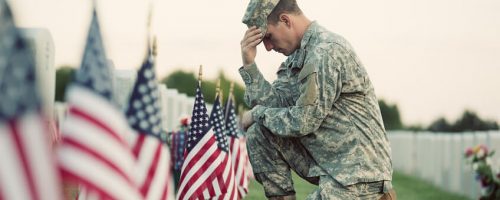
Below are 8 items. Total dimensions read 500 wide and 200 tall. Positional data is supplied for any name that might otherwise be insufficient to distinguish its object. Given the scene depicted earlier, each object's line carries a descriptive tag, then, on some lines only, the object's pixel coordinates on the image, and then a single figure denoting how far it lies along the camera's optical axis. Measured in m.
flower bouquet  23.59
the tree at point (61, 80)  83.76
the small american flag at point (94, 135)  6.11
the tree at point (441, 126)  88.06
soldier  9.81
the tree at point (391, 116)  123.28
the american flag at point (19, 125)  5.30
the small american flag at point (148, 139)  7.06
